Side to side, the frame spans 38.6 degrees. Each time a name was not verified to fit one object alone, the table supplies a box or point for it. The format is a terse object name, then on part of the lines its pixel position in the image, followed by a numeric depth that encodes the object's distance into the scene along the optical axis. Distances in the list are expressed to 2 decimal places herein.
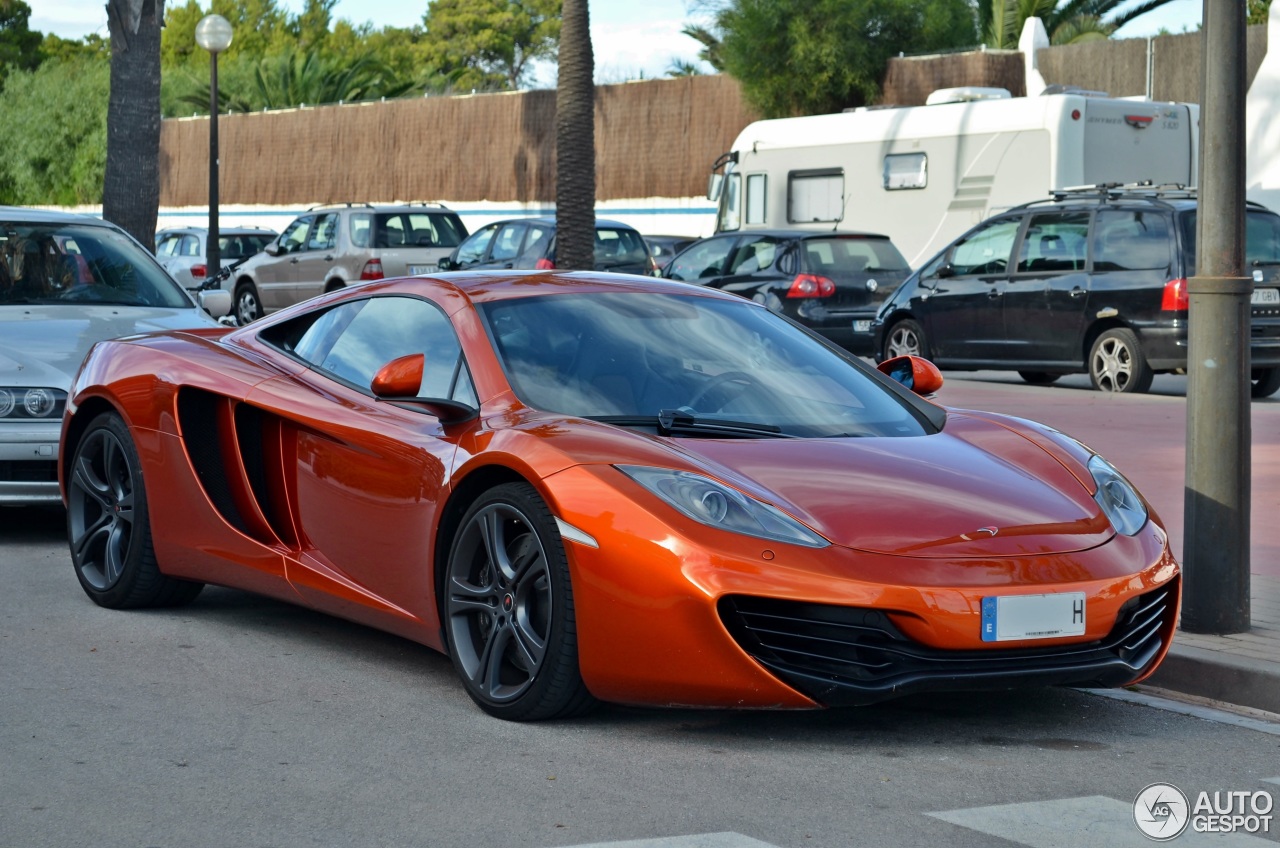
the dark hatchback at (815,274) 19.03
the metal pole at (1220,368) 6.14
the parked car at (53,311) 8.08
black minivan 15.75
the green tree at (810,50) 35.09
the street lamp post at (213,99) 24.56
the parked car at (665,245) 28.23
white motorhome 21.84
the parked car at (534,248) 22.02
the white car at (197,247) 29.02
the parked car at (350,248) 23.95
